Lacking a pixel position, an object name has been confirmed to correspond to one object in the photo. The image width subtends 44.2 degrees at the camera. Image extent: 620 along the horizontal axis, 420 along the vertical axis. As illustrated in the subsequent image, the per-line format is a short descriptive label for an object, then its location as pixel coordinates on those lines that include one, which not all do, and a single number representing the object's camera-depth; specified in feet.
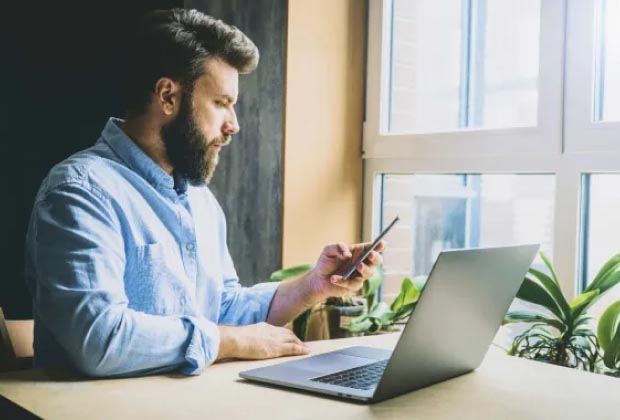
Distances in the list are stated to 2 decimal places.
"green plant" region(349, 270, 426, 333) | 7.51
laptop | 3.67
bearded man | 4.37
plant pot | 8.04
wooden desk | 3.60
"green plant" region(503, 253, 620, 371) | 6.06
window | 6.99
